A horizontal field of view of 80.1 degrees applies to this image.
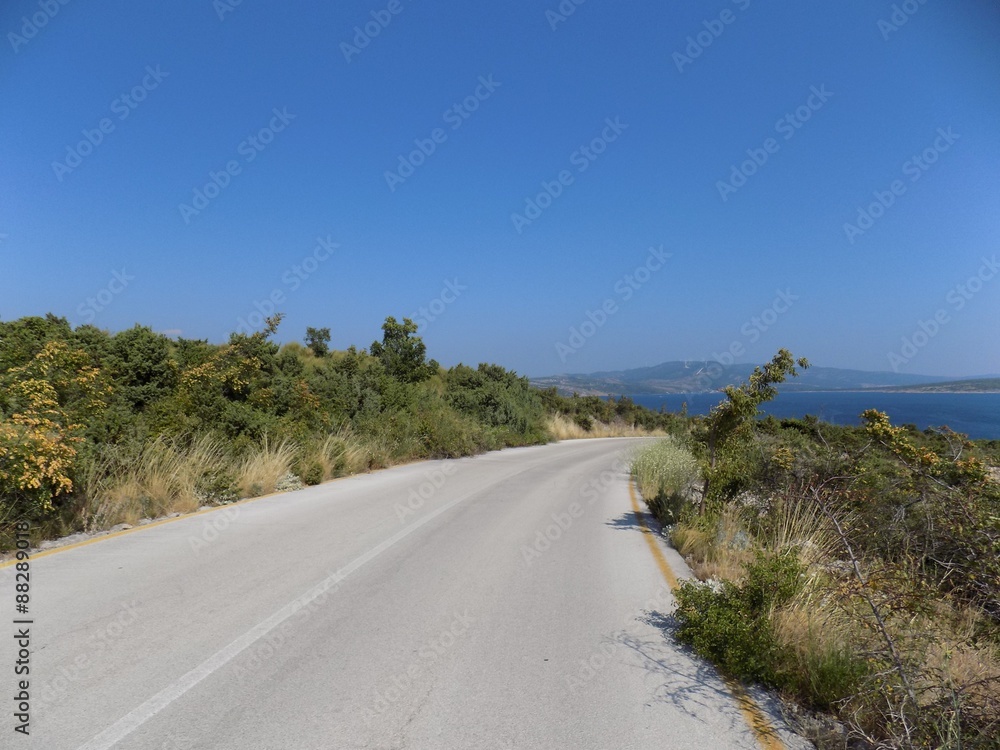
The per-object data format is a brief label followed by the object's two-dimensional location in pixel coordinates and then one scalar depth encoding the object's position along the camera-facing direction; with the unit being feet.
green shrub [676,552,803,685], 14.23
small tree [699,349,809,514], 27.96
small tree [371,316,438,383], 87.40
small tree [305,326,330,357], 98.84
